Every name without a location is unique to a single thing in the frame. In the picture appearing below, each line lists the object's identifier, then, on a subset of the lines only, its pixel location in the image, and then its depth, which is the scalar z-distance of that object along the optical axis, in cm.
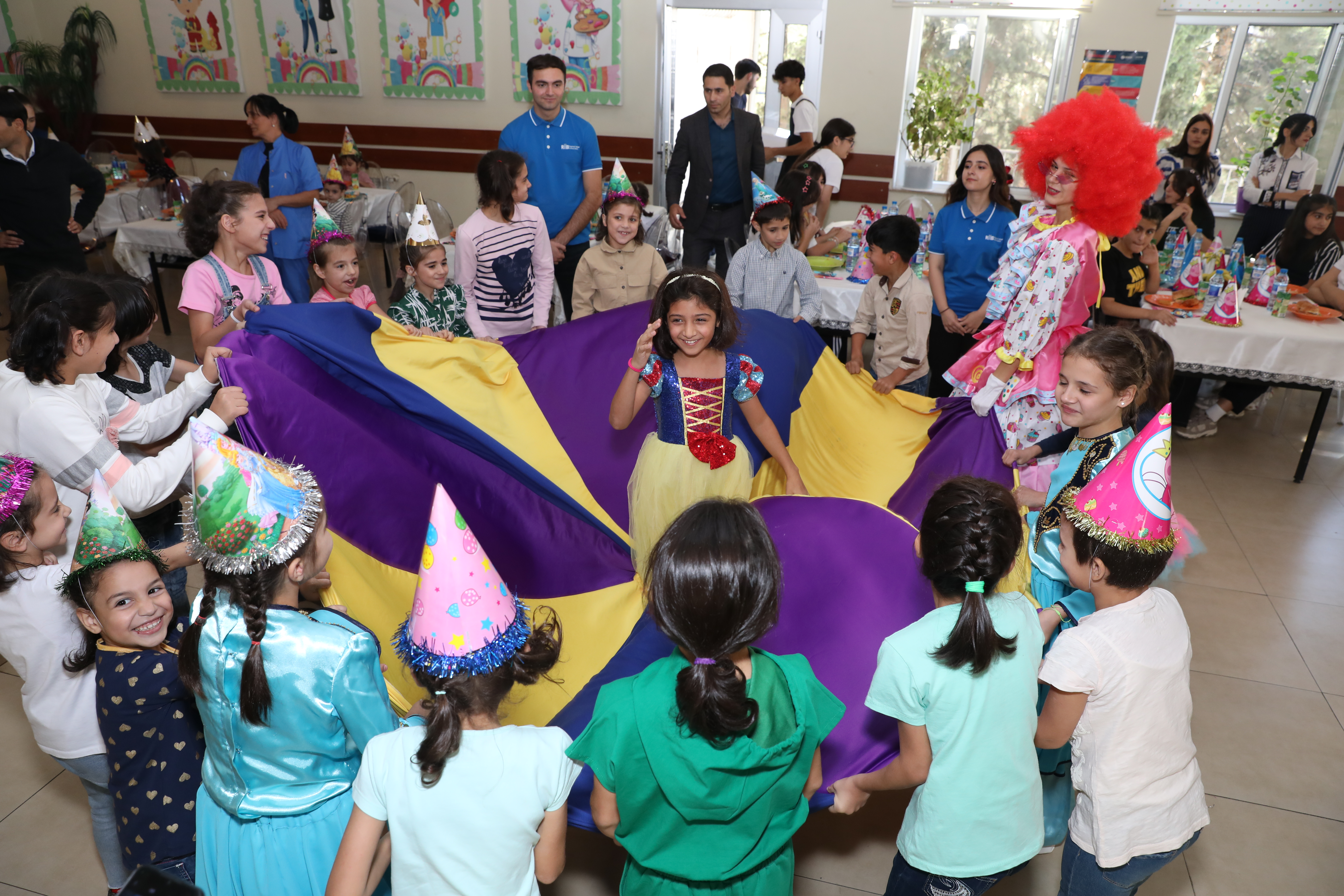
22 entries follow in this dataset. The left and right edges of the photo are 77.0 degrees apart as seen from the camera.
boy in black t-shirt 421
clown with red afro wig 276
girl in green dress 125
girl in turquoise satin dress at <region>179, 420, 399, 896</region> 138
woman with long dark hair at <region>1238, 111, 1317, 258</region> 593
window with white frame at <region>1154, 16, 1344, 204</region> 662
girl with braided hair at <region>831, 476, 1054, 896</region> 141
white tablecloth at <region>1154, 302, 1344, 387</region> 411
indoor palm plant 848
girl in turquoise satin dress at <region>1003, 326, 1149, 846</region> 200
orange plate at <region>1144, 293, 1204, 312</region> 447
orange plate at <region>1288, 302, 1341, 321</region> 436
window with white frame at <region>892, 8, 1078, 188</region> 691
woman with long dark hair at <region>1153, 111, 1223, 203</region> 578
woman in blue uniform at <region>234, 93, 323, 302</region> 460
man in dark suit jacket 468
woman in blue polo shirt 375
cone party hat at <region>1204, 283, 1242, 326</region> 420
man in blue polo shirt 411
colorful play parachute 215
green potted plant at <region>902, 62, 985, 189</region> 658
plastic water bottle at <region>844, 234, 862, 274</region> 486
